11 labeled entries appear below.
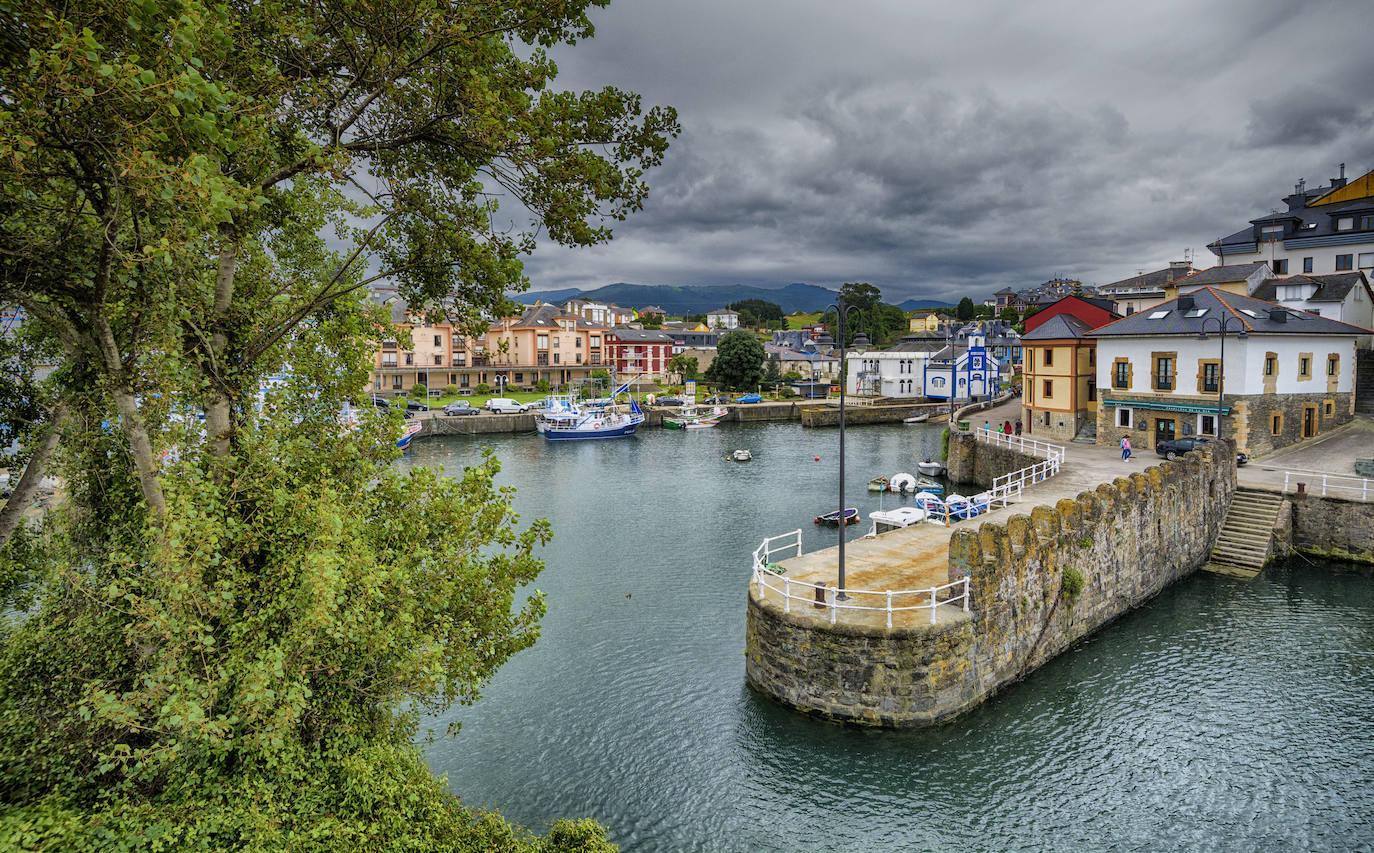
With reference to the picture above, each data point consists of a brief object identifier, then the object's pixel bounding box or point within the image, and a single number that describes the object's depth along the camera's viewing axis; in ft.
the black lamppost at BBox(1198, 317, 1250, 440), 108.12
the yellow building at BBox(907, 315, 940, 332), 579.89
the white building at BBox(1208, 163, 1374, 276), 182.09
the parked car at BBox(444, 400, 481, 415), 264.52
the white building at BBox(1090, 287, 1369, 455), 120.20
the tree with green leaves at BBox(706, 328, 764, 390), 337.31
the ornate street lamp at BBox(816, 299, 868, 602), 50.37
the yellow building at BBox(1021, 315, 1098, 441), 152.46
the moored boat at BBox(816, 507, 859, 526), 117.13
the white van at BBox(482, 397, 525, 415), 275.39
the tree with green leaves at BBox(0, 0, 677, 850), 21.88
